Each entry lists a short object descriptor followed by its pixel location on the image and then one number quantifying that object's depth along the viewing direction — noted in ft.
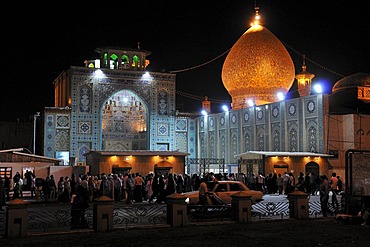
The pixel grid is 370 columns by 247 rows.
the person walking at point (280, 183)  88.53
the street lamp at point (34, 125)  132.20
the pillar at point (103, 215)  44.24
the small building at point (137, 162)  97.91
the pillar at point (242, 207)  49.49
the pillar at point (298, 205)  52.01
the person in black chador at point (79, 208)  44.47
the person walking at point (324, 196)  54.03
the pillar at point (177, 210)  46.96
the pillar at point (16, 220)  41.05
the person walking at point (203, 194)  53.31
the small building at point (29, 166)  84.49
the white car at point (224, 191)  56.90
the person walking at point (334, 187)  56.61
